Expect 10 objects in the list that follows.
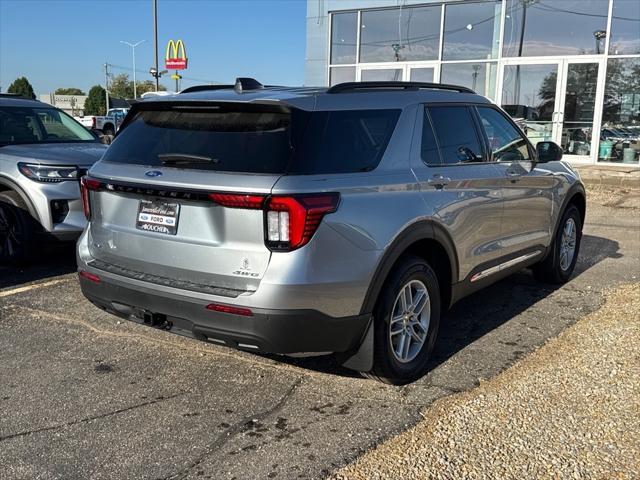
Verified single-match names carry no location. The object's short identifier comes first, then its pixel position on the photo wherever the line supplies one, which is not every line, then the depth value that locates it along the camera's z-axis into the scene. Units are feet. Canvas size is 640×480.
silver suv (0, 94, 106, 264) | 19.90
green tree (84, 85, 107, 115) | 248.73
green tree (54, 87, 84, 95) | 379.96
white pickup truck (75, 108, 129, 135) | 119.15
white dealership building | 47.70
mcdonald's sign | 96.37
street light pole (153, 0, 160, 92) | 95.14
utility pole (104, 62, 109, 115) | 230.68
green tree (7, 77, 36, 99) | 243.81
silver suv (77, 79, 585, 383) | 10.18
